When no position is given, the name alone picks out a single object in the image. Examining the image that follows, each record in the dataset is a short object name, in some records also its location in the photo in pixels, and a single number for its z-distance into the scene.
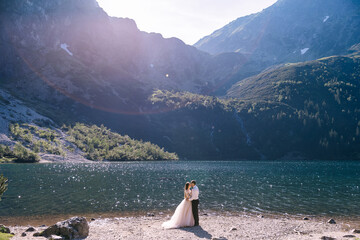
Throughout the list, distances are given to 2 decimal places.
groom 22.62
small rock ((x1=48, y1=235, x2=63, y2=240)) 18.33
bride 23.08
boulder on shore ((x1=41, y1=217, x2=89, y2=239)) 19.34
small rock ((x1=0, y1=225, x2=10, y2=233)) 20.03
